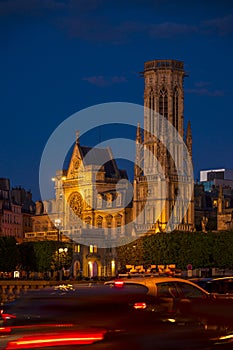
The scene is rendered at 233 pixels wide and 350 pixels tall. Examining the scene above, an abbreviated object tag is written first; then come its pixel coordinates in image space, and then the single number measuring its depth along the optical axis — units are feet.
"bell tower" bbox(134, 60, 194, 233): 452.76
